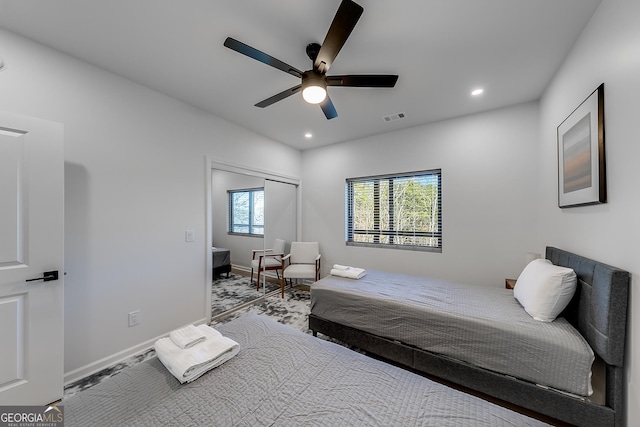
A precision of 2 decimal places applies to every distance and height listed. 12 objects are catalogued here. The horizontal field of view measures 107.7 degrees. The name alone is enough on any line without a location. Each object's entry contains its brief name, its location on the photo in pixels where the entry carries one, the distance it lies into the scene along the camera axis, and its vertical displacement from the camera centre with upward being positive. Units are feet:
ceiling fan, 4.54 +3.56
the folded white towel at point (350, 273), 9.07 -2.33
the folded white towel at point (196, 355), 3.63 -2.37
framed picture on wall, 4.97 +1.46
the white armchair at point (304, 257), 13.23 -2.55
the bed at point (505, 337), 4.33 -2.97
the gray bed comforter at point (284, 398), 2.94 -2.60
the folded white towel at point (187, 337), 4.19 -2.30
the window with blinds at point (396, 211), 11.32 +0.18
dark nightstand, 8.56 -2.57
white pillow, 5.34 -1.84
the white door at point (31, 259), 5.00 -1.03
